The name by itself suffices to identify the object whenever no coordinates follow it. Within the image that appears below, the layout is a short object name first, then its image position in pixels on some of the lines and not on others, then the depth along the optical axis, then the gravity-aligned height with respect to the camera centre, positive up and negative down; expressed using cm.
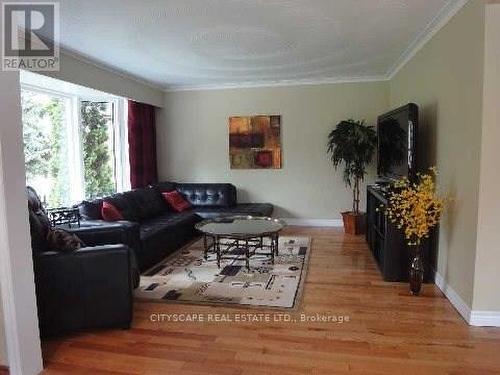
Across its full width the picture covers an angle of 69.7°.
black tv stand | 346 -94
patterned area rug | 315 -119
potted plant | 536 +13
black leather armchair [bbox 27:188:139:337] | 244 -87
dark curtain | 568 +27
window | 430 +21
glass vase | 315 -101
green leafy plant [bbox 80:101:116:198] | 520 +14
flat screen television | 339 +16
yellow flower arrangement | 308 -43
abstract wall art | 606 +29
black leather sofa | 366 -74
